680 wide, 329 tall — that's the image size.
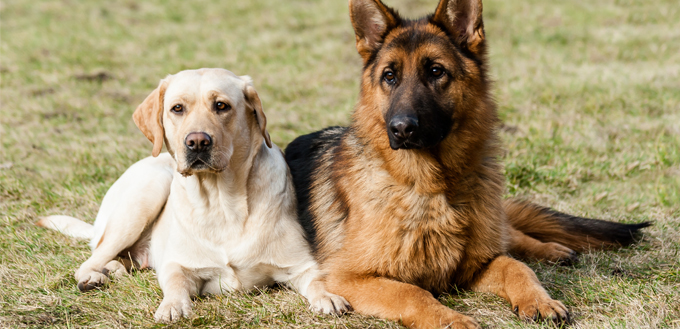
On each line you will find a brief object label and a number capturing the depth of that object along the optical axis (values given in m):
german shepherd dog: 3.65
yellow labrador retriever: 3.81
